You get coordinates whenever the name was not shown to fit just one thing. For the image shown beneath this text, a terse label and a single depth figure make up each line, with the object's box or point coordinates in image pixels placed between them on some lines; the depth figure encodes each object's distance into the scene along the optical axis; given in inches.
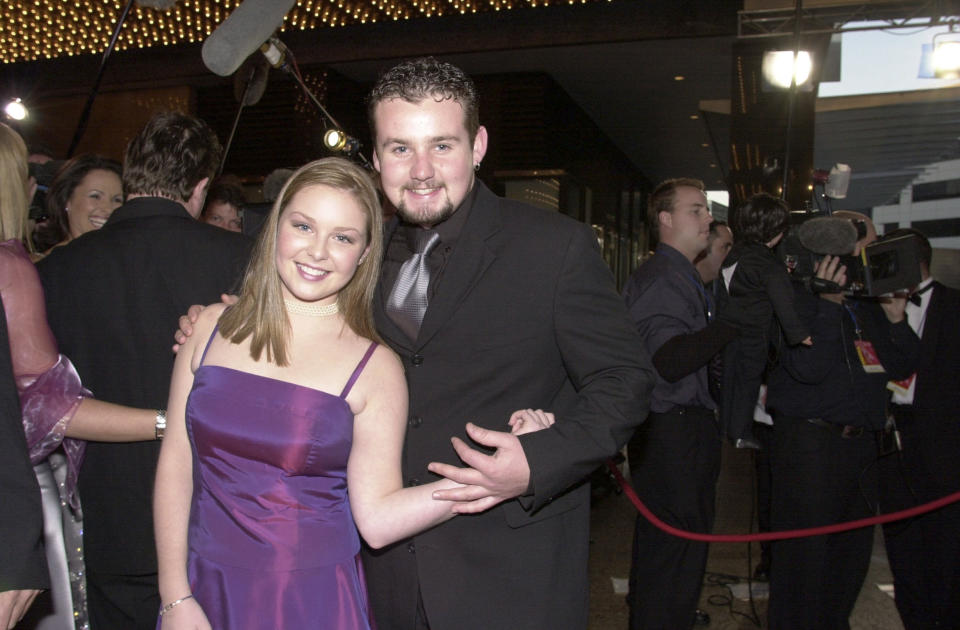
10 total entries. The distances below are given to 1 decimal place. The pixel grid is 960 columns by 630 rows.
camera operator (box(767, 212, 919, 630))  127.3
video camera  122.3
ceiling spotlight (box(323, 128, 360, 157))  87.0
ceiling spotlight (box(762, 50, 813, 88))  247.1
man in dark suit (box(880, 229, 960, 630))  130.0
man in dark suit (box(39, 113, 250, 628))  82.7
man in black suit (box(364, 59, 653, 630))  63.1
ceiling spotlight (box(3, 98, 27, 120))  168.3
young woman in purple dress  60.2
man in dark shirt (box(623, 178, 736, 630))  134.3
